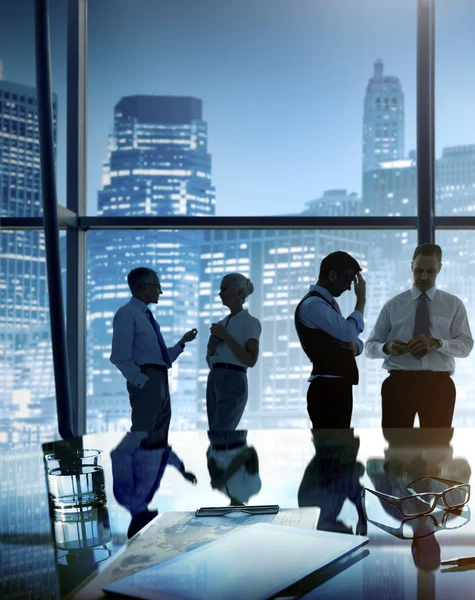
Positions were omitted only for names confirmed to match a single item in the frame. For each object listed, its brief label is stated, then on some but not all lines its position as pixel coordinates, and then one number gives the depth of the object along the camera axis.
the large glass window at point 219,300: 4.68
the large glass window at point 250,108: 4.66
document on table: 0.67
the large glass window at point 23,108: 4.44
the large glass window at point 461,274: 4.59
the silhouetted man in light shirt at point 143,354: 3.41
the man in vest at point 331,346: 2.76
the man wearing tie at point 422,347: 3.04
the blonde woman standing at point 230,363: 3.33
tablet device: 0.61
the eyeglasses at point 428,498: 0.92
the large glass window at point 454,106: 4.54
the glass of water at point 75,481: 0.97
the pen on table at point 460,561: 0.70
